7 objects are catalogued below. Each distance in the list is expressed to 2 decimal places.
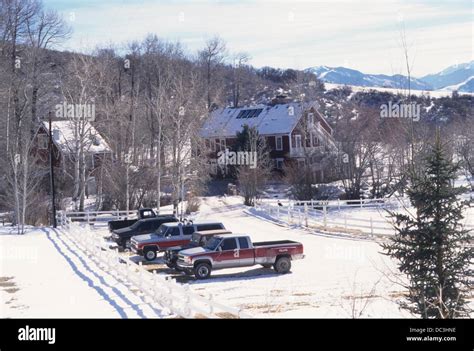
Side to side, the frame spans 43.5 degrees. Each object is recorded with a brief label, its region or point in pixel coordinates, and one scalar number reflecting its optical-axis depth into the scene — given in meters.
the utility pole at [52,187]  33.81
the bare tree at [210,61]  53.28
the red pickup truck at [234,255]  19.88
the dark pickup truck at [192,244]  21.20
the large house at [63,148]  47.81
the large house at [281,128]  59.18
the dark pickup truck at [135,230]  27.06
